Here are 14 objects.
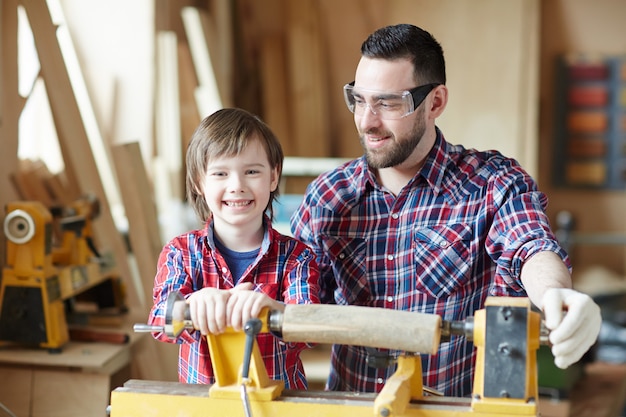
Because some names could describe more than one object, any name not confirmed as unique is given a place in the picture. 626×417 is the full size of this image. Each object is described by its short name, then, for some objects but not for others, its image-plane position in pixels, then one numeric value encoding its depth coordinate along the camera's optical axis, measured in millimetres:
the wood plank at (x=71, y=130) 3031
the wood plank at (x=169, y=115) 4633
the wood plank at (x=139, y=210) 3377
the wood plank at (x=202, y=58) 4836
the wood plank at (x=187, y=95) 4832
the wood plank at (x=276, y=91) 5398
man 2125
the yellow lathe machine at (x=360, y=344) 1456
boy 1896
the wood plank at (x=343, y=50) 5426
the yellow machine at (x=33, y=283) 2719
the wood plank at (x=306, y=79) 5371
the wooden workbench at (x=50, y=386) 2814
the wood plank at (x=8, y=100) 2830
